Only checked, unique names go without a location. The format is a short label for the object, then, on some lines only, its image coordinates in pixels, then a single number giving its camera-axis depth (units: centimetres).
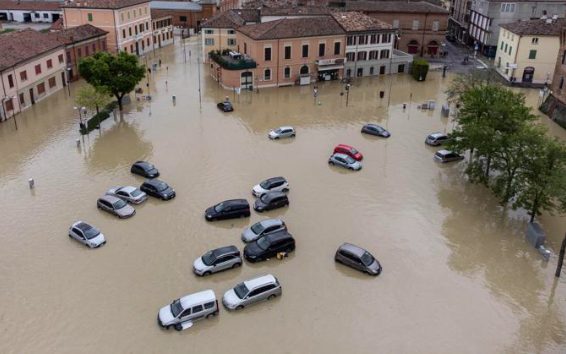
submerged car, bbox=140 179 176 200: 3722
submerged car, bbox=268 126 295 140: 4894
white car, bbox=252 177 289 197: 3810
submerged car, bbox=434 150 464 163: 4506
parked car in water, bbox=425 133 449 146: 4834
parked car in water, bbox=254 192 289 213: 3622
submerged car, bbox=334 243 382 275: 2981
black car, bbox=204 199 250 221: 3478
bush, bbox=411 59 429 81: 7056
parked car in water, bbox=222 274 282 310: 2684
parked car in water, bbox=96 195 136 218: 3484
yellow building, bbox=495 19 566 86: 6712
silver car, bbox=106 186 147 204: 3650
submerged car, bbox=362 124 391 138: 5025
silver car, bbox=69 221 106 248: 3147
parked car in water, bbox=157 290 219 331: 2534
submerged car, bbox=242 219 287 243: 3267
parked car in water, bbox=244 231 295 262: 3080
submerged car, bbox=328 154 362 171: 4291
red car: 4462
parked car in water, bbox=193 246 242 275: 2930
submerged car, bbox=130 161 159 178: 4047
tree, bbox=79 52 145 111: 5053
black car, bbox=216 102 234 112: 5638
